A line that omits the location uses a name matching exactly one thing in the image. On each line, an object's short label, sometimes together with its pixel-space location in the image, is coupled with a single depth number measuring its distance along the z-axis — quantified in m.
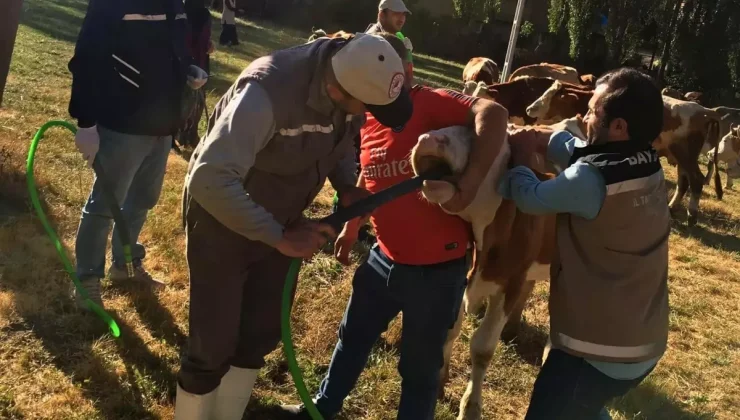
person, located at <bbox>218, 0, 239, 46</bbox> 16.37
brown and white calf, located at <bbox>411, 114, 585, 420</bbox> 2.46
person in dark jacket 3.26
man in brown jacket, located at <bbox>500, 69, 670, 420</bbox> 2.29
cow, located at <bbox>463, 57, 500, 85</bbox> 6.98
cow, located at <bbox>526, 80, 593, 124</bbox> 5.75
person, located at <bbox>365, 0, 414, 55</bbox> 6.41
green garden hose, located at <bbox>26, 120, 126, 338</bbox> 3.42
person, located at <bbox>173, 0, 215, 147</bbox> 6.82
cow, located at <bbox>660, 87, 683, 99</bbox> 11.57
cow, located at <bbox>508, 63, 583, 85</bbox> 8.12
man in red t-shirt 2.67
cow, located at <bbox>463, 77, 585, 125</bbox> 6.11
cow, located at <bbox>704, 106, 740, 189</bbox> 10.95
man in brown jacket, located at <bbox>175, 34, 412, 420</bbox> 2.03
